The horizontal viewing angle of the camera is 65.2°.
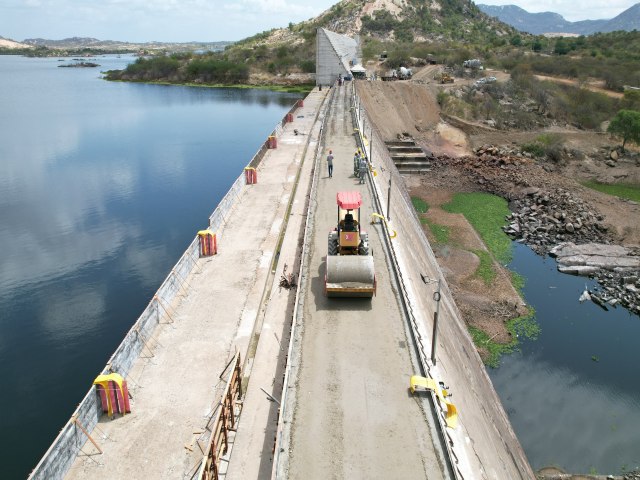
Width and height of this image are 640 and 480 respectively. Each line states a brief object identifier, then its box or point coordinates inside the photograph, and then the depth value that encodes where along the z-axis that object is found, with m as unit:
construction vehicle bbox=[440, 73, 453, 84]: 81.31
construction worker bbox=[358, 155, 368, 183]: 32.12
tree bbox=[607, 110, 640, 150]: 55.78
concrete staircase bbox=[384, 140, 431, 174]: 53.59
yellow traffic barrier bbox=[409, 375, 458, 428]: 13.68
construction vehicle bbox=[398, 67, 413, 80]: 83.31
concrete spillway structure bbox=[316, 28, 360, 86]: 83.62
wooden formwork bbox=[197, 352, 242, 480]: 11.74
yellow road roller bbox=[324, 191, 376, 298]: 17.77
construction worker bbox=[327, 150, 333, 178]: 32.53
